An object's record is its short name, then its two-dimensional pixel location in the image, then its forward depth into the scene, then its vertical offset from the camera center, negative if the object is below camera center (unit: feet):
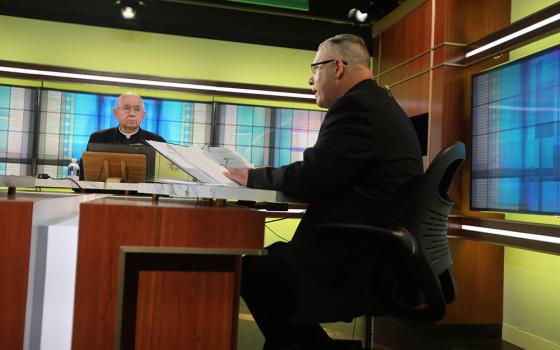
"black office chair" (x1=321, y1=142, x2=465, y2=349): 4.91 -0.50
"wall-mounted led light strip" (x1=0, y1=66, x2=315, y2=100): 16.74 +3.56
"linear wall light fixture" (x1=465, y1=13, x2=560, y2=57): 8.84 +3.31
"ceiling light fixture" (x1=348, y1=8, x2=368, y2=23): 16.40 +5.94
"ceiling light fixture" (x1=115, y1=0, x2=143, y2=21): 16.05 +5.71
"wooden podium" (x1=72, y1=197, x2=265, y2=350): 5.12 -0.97
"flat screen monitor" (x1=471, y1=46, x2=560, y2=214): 8.87 +1.28
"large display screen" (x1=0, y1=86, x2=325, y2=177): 16.56 +2.06
